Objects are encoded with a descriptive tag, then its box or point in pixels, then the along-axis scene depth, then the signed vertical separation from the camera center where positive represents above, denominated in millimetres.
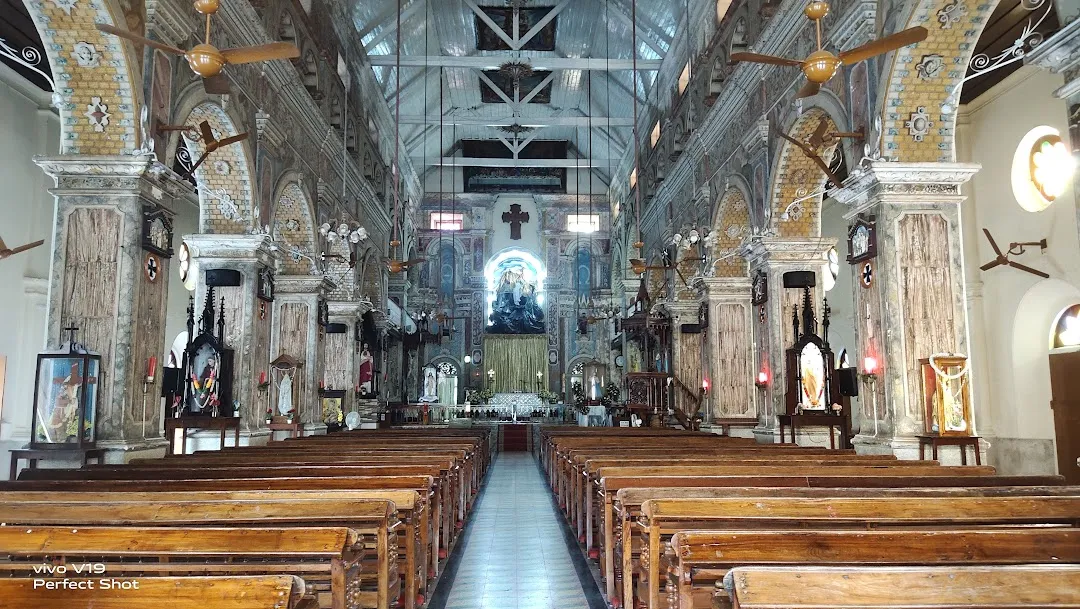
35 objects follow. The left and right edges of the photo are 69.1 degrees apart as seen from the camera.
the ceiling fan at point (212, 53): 6008 +2716
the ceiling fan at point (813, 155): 8902 +2666
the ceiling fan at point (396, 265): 14227 +2306
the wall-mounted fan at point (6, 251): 9961 +1809
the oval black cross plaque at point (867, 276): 8766 +1285
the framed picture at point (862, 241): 8648 +1681
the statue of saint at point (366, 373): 19109 +465
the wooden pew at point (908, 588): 2156 -552
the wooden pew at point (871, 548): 2963 -608
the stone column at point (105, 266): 7629 +1249
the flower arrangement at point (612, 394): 24225 -103
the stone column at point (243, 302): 11570 +1373
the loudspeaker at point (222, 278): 11453 +1670
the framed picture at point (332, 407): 15875 -303
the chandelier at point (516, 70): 19000 +7937
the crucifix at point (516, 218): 30531 +6708
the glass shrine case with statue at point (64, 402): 7195 -76
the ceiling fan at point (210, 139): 8498 +2799
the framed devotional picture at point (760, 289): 12180 +1587
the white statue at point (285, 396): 13695 -62
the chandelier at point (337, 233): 14047 +2983
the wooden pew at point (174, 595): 2186 -567
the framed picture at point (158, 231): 7941 +1683
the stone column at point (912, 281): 8250 +1146
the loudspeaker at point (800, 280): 11672 +1639
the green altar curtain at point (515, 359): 29906 +1226
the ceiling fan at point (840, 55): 6156 +2725
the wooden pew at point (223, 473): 5633 -594
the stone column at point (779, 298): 11867 +1392
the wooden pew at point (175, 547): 2967 -587
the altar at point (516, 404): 26328 -442
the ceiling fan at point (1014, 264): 11469 +1869
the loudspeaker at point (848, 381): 10570 +115
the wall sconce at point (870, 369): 8608 +224
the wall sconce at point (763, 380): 12209 +153
